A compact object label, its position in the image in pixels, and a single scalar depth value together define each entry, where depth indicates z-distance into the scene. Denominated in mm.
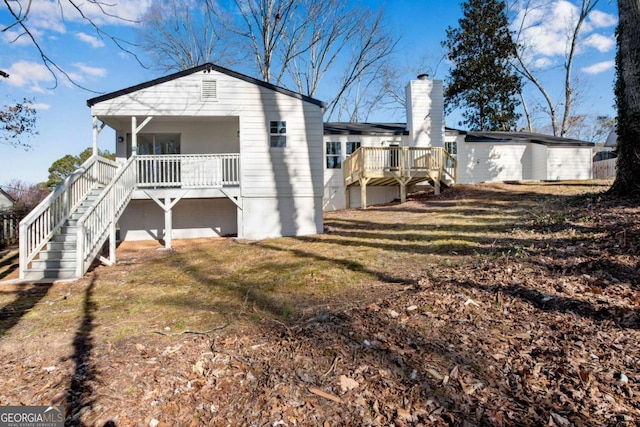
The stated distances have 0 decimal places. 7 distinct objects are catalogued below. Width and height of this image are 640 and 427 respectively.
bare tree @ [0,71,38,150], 15430
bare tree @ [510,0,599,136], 25531
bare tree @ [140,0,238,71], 23672
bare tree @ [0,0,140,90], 3529
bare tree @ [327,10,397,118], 24469
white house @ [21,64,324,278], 10609
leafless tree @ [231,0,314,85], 21266
